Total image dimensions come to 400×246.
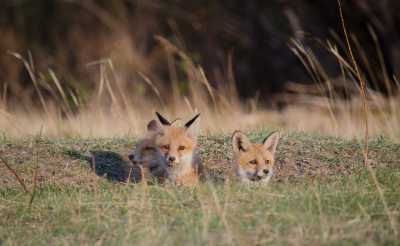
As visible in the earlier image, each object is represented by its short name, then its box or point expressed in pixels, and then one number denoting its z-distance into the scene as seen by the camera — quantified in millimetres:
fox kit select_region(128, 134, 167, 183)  15648
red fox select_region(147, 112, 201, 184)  14750
